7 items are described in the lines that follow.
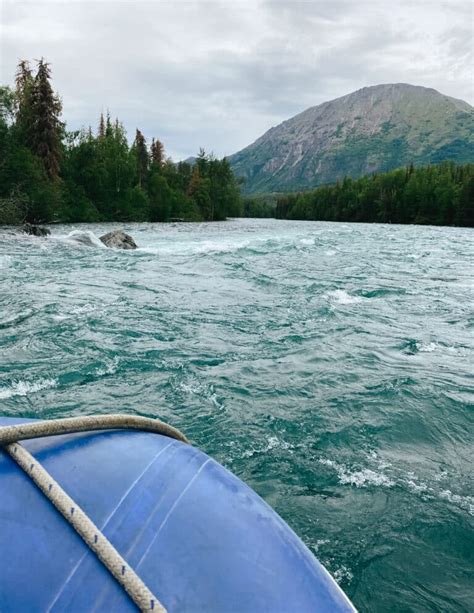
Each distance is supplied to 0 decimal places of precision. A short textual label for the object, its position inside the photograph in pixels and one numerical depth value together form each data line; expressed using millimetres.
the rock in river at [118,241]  19428
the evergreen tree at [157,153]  65812
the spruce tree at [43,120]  38156
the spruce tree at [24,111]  37875
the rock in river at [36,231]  22978
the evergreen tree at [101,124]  65375
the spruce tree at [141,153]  61031
